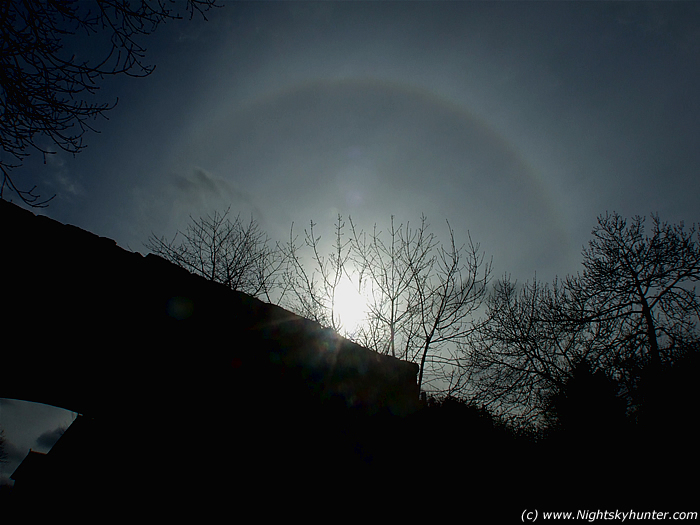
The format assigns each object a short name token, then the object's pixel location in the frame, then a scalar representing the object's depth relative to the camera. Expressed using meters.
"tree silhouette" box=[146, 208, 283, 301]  12.46
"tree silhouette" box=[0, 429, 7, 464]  28.32
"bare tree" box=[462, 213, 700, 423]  9.89
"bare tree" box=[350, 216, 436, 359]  9.90
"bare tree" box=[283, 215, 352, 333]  9.83
